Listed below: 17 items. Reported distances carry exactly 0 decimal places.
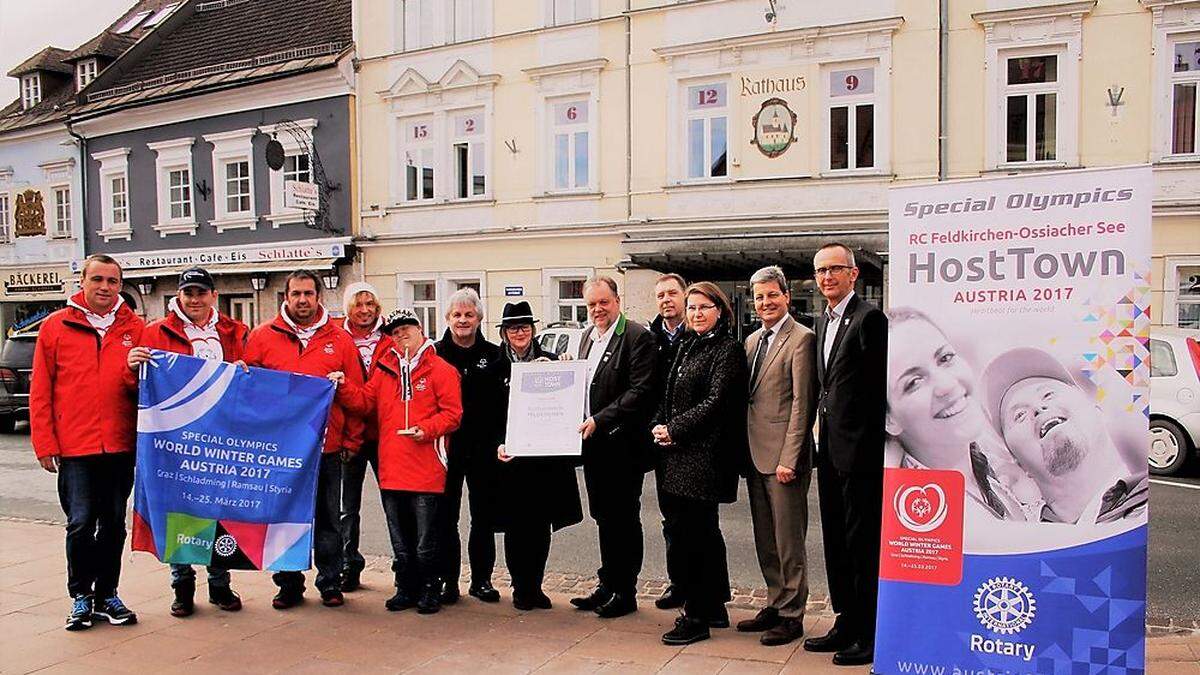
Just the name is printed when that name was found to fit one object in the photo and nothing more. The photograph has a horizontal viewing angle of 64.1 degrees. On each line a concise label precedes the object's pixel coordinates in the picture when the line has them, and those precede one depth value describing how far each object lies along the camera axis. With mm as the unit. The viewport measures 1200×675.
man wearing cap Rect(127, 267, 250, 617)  5715
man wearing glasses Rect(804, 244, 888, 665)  4715
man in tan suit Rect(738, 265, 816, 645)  5051
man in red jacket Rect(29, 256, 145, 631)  5352
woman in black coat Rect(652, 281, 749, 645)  5188
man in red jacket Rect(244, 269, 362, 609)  5871
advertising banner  3793
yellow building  15766
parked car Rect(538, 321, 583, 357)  13645
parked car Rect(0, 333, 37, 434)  15930
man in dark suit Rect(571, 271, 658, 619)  5641
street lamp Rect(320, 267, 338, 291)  23000
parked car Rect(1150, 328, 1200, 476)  11016
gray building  22922
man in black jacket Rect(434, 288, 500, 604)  6039
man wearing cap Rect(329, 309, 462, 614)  5840
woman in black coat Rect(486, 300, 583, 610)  5992
